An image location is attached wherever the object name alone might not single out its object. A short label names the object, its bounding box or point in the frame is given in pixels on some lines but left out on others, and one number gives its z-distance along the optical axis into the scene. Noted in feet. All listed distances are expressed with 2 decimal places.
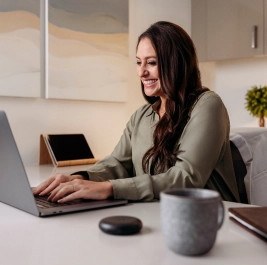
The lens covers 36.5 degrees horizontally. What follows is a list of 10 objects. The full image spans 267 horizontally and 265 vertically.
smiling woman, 3.64
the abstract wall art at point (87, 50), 7.57
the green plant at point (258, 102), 9.08
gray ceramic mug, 1.94
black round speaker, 2.47
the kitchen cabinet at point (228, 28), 8.81
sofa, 4.85
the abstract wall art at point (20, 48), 6.87
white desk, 2.08
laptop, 2.96
